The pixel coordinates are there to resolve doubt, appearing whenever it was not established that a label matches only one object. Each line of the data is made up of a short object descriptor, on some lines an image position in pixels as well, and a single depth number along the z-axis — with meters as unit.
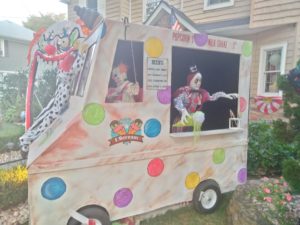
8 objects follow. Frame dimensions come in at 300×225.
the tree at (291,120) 2.23
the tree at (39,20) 36.15
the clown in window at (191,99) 2.92
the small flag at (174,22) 4.03
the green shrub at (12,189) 3.06
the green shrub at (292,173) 2.21
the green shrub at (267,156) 4.48
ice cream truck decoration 2.30
